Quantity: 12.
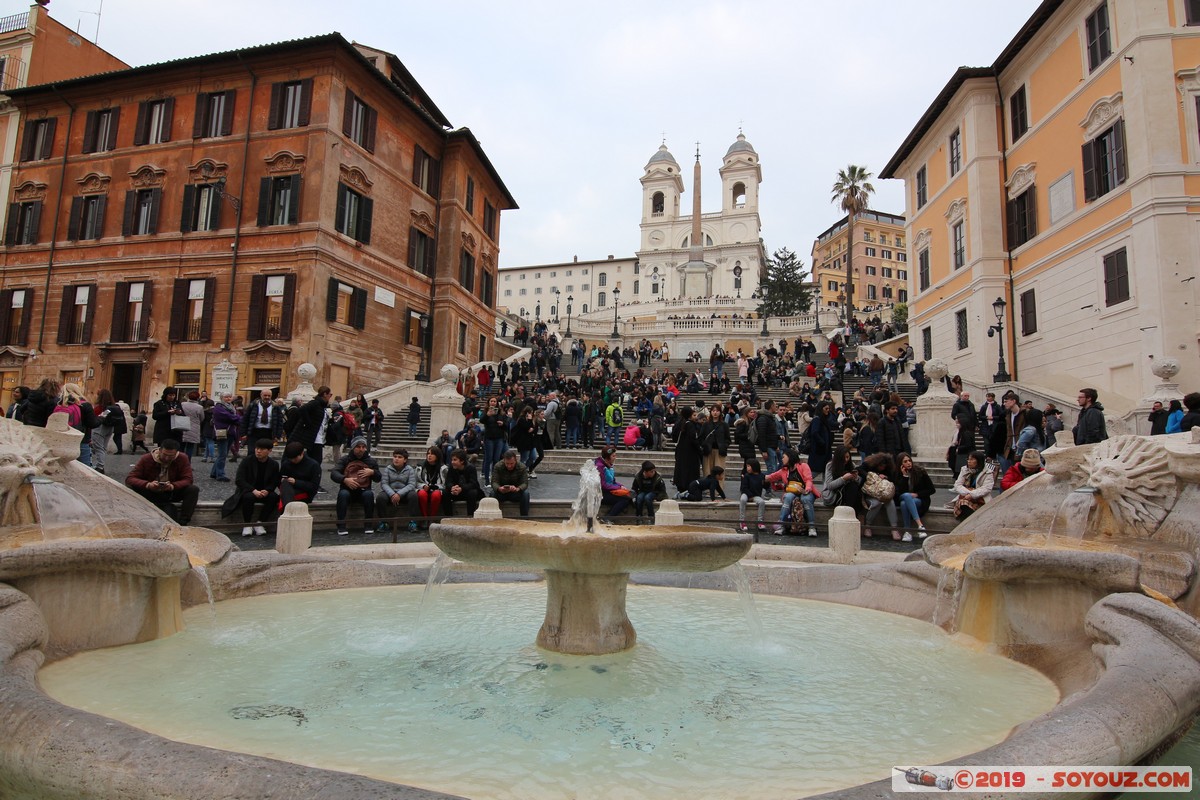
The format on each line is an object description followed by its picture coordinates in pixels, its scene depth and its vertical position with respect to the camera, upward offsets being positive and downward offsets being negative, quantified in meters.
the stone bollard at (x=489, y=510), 7.63 -0.45
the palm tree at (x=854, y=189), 52.75 +21.97
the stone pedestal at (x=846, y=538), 6.91 -0.59
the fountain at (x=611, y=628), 2.09 -0.82
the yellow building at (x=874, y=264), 88.38 +27.26
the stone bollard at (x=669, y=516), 7.64 -0.46
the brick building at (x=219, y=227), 25.11 +8.99
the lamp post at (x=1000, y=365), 19.58 +3.33
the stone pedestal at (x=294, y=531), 6.92 -0.66
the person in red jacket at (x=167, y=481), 7.61 -0.22
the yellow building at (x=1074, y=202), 16.89 +8.20
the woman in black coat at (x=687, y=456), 11.48 +0.29
